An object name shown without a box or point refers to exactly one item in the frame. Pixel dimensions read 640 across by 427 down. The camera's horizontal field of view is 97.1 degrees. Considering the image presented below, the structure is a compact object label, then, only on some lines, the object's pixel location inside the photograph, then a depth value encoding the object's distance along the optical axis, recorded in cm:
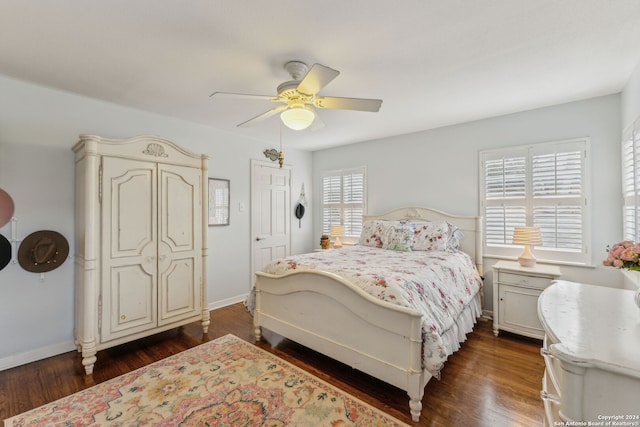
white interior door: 457
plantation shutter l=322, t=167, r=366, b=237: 492
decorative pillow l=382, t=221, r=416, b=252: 361
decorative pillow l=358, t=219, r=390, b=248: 393
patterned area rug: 183
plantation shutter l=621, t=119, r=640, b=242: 222
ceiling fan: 208
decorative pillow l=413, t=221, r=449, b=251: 348
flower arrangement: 127
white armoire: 248
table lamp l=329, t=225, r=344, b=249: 488
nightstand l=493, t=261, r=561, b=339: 286
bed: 186
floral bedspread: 195
